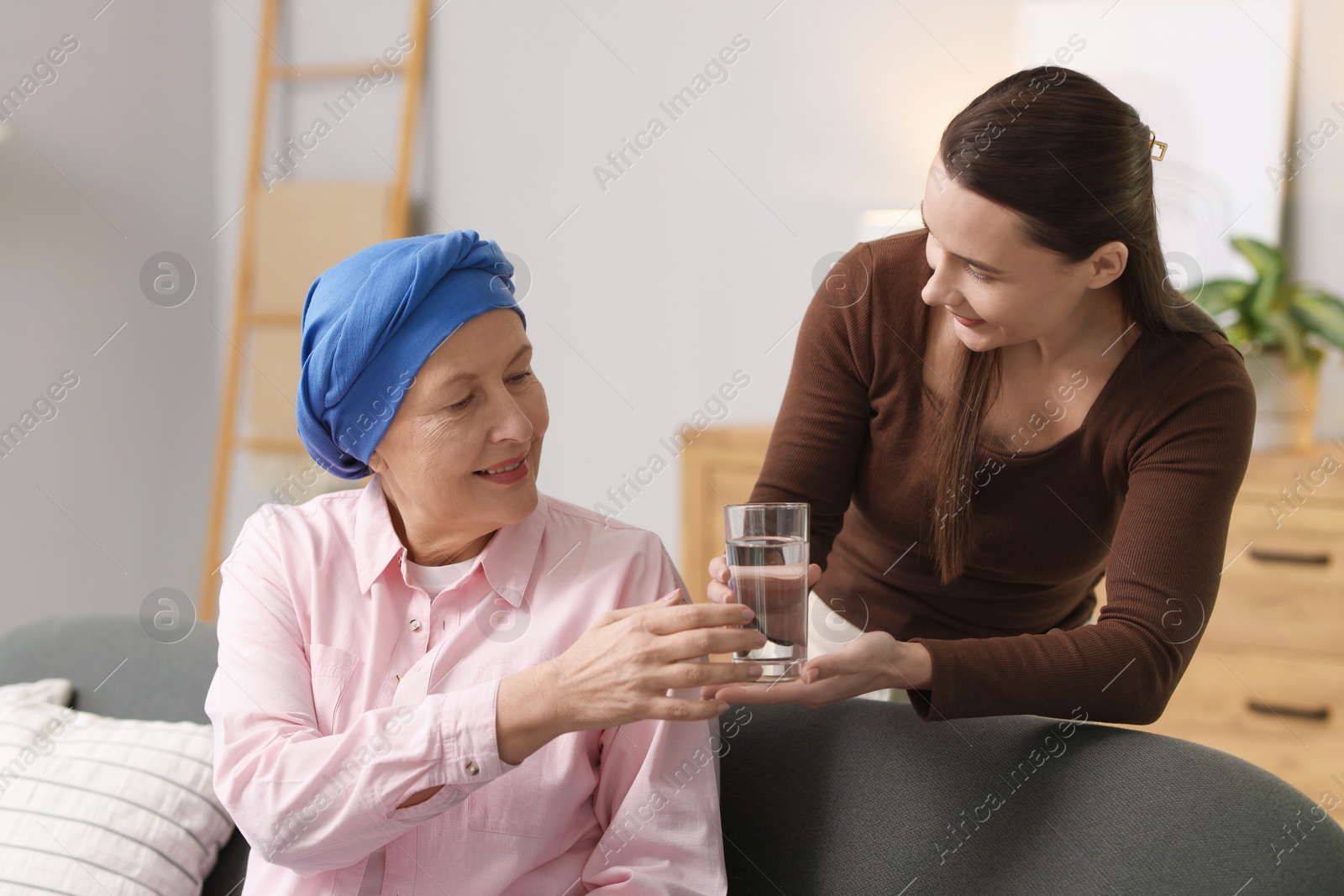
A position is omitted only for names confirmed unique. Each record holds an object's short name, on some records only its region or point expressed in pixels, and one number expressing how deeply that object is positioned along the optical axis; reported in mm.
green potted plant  2791
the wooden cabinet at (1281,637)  2697
